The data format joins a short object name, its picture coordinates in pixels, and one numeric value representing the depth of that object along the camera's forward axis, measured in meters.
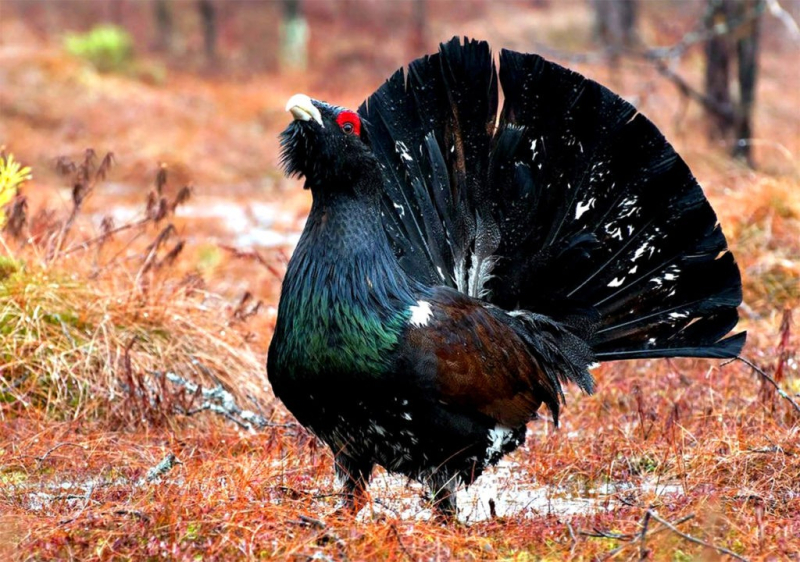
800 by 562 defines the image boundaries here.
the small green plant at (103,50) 47.41
